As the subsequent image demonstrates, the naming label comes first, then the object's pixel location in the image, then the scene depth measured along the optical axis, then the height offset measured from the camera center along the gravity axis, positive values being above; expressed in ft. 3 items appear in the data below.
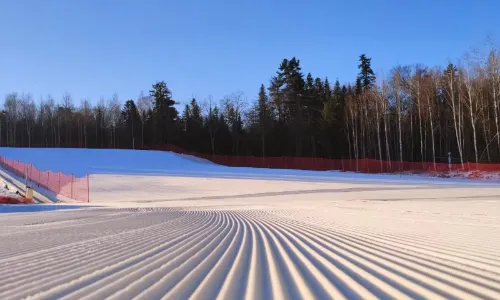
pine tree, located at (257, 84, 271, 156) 231.91 +29.54
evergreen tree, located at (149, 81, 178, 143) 252.62 +35.86
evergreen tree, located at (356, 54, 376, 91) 228.43 +50.75
